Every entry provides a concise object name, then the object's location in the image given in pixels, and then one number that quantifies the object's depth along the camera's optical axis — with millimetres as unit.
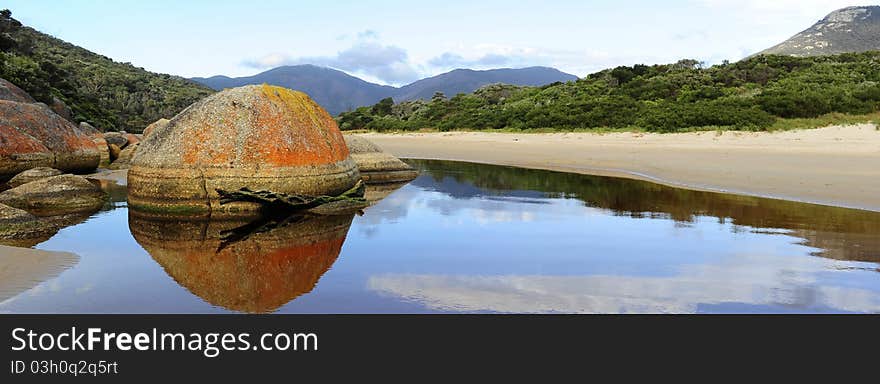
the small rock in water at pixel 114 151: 20027
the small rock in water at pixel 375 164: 15969
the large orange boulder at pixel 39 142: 13172
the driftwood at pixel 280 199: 8891
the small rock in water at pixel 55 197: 9898
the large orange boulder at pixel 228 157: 8977
